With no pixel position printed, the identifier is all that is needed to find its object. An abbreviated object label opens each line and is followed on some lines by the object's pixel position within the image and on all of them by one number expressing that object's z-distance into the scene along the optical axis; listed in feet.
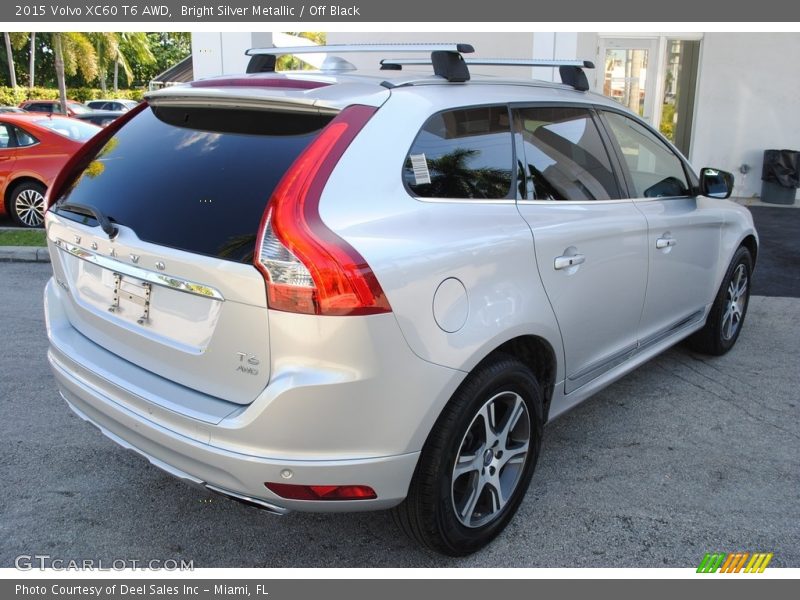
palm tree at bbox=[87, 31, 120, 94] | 135.65
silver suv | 7.68
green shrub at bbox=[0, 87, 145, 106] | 125.59
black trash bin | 38.60
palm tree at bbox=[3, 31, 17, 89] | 127.11
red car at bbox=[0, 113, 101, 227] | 32.19
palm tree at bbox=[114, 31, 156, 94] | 169.27
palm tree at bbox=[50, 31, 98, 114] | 111.65
